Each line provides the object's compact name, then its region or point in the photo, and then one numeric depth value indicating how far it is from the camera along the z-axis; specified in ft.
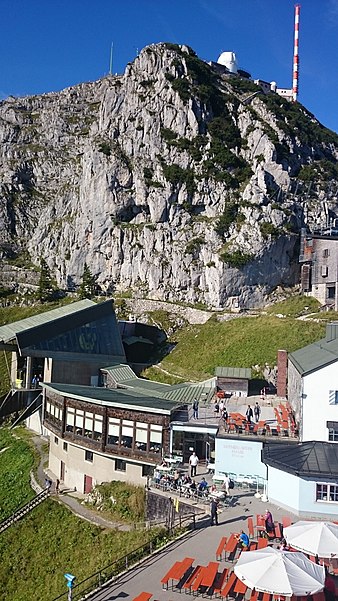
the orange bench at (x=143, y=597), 44.17
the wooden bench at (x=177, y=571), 47.98
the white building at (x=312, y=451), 68.18
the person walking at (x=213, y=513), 63.62
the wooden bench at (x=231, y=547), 53.98
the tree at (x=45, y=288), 239.91
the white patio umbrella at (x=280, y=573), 40.47
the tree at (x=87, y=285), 240.94
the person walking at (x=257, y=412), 92.63
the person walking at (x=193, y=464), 80.59
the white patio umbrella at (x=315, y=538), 47.91
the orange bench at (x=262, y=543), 55.47
